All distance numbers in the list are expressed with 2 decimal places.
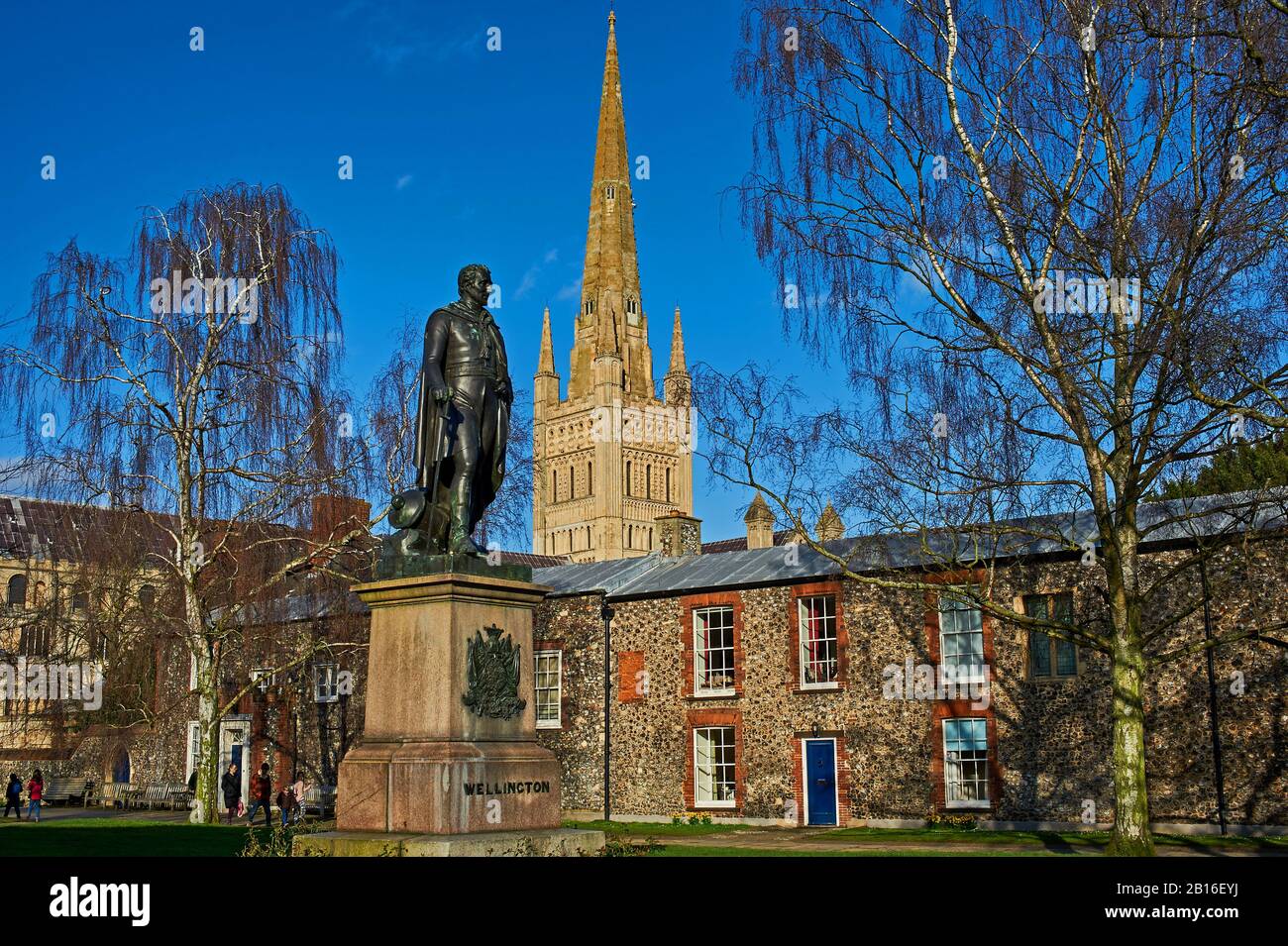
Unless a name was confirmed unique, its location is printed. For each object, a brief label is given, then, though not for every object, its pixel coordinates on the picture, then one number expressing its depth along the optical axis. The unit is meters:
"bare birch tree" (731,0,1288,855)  14.56
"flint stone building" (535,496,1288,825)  23.28
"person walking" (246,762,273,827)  28.16
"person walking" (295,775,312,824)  29.20
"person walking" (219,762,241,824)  32.19
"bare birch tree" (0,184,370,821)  23.67
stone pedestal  10.21
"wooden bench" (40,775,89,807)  43.88
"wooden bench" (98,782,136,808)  40.72
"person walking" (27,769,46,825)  32.56
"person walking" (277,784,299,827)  28.03
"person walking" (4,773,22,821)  32.71
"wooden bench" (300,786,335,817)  34.06
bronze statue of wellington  11.45
